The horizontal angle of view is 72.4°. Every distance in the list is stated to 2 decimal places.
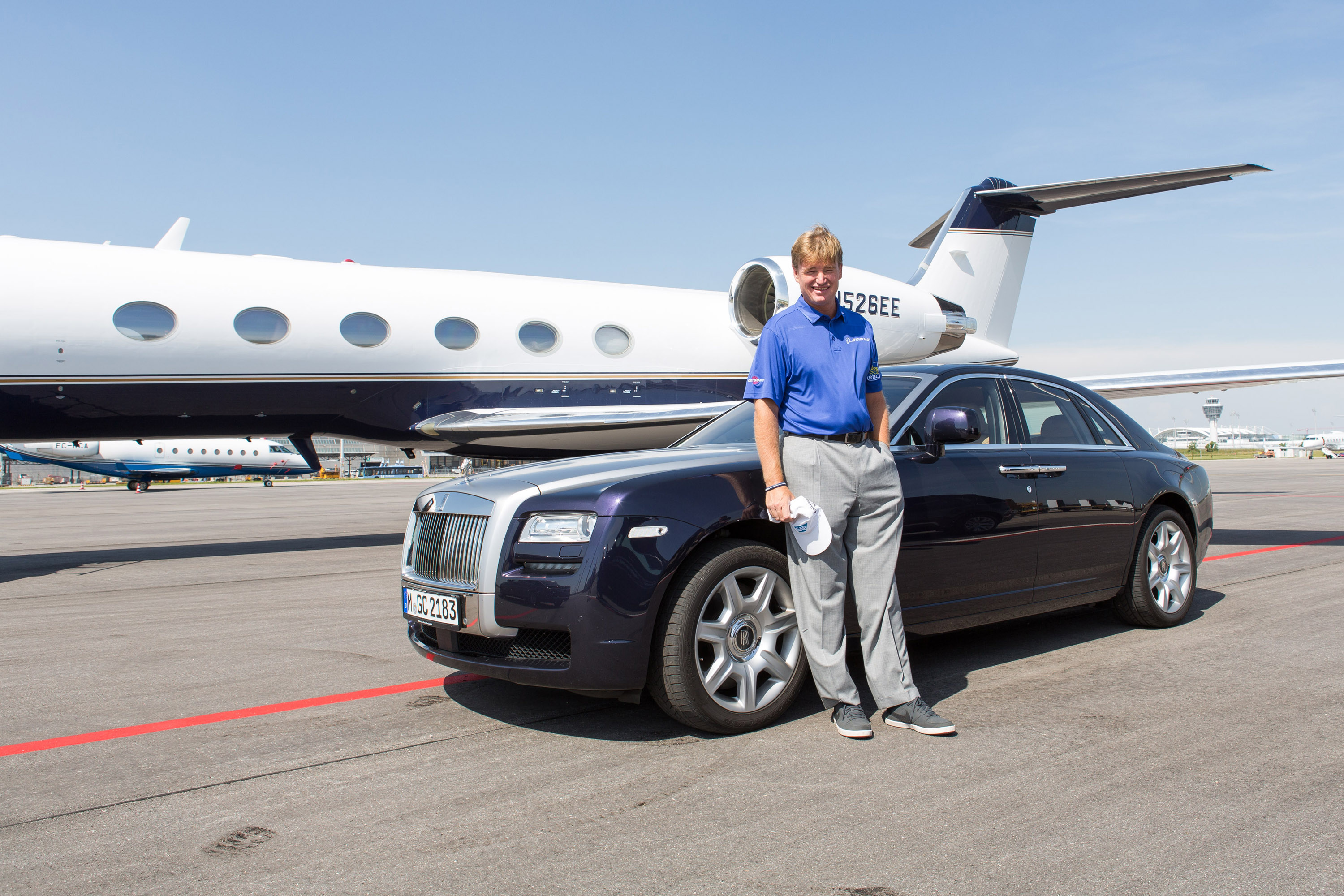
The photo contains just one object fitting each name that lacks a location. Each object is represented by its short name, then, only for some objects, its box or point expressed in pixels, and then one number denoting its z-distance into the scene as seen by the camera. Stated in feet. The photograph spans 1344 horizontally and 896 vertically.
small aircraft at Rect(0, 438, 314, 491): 140.05
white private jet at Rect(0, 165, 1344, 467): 34.55
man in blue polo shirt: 12.23
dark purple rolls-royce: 11.55
